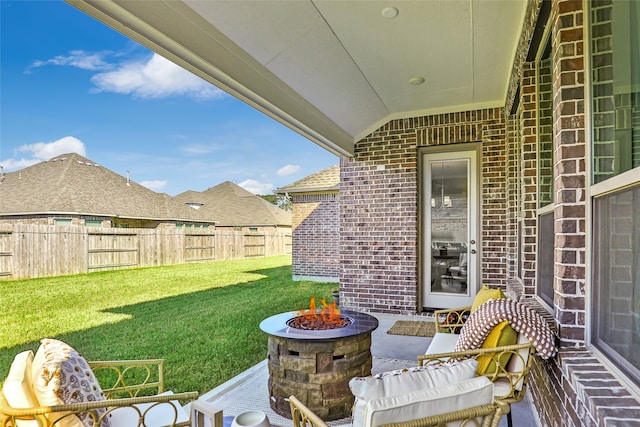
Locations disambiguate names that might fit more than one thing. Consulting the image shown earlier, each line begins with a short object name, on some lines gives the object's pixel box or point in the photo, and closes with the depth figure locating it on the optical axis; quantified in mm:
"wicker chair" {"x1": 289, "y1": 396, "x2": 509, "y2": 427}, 1310
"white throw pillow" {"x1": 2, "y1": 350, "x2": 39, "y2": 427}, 1584
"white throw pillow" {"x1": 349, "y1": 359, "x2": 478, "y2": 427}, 1314
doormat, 4871
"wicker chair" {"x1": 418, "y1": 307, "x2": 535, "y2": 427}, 2055
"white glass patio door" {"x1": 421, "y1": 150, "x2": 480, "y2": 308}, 5680
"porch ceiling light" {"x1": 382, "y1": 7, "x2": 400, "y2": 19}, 3148
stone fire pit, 2719
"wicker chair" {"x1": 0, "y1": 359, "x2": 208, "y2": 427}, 1537
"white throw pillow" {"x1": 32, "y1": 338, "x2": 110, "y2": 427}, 1612
